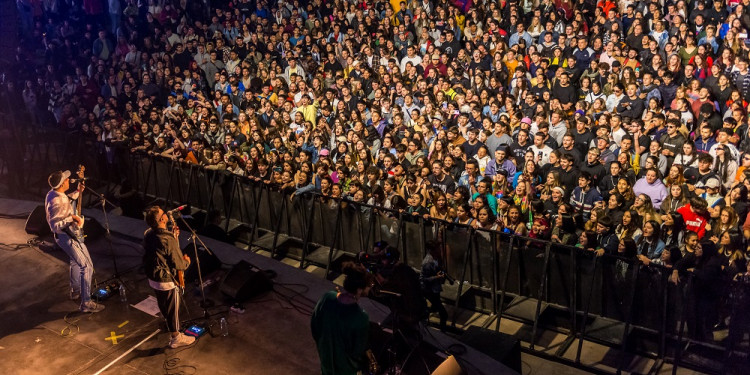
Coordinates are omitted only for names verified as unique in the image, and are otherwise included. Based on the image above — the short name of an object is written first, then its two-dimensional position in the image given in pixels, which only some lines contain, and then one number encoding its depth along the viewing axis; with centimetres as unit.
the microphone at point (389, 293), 743
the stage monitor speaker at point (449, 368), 681
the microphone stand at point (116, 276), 1005
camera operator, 748
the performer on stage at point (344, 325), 591
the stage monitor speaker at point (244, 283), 930
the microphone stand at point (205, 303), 898
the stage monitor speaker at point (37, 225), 1179
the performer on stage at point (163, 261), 793
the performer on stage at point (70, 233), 902
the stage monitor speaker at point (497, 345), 796
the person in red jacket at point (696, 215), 957
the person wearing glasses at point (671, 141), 1096
